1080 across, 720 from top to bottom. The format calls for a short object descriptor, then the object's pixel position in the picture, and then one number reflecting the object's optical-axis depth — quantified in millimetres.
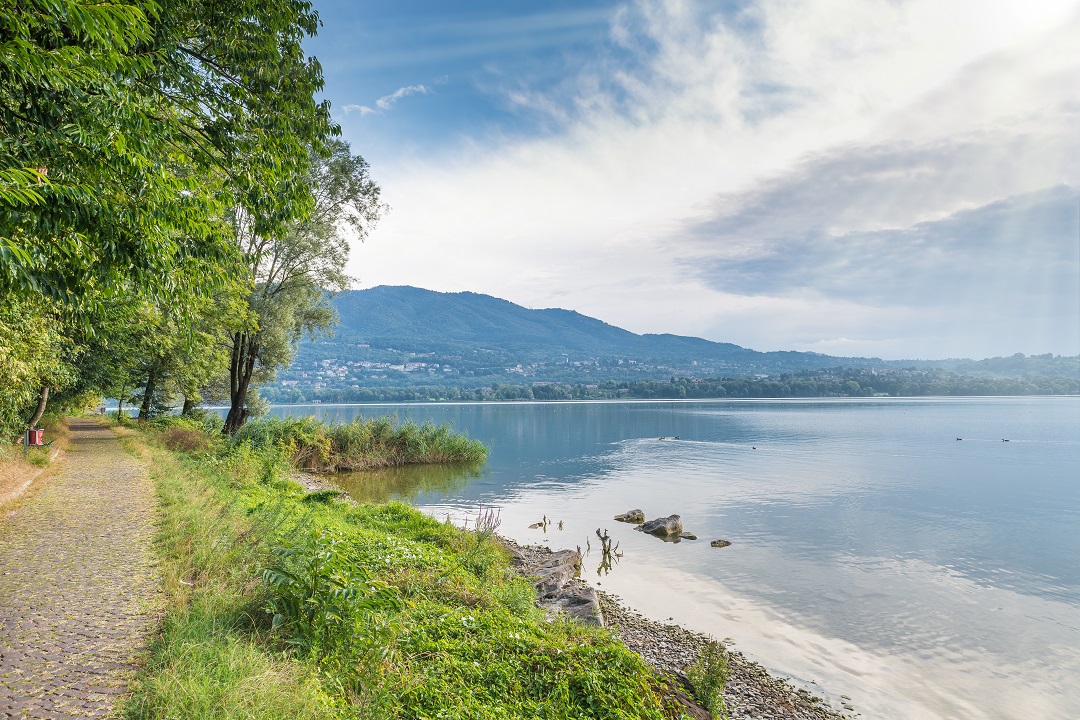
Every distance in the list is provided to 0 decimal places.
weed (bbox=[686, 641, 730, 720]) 8867
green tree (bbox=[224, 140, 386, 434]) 27891
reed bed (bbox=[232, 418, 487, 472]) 34719
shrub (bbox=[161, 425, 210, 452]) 27500
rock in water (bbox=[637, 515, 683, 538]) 23156
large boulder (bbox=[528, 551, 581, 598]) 13788
